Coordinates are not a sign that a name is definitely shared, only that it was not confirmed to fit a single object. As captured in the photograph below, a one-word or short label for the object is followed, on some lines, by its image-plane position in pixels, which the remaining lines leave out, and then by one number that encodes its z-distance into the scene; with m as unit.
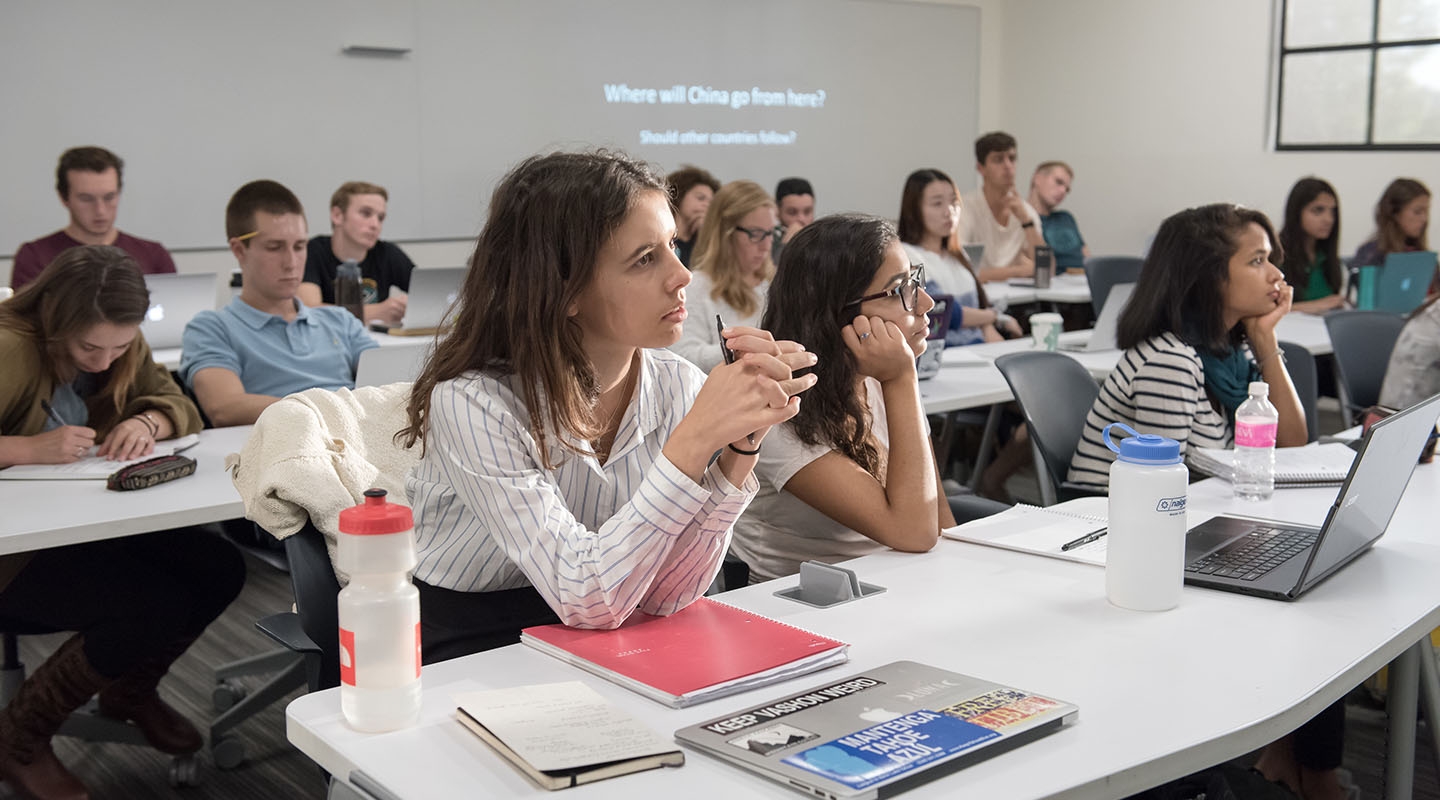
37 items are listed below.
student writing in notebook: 2.42
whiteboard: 5.67
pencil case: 2.45
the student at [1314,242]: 5.58
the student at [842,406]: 2.01
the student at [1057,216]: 7.52
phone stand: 1.67
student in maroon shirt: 4.78
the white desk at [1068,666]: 1.14
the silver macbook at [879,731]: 1.09
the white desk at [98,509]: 2.17
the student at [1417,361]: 3.38
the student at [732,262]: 4.12
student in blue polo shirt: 3.30
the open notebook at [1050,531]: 1.86
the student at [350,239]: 5.31
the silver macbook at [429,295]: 4.52
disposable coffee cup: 4.14
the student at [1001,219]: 6.89
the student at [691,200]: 5.93
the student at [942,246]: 5.11
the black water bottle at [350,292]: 4.66
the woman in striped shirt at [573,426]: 1.44
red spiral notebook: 1.33
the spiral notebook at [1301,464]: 2.33
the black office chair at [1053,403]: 2.82
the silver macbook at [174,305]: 4.11
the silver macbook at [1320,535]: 1.61
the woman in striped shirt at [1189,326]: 2.73
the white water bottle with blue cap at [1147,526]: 1.51
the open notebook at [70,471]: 2.52
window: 7.18
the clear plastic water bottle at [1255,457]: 2.24
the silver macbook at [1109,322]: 4.06
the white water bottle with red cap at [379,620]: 1.17
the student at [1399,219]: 5.92
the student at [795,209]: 6.18
